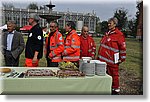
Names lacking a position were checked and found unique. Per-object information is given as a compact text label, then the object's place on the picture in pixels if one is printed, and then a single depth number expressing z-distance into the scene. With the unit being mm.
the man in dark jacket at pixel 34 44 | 2840
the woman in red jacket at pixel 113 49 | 2881
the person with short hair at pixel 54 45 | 2850
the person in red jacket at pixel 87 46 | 3195
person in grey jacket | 3043
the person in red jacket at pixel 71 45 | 2822
